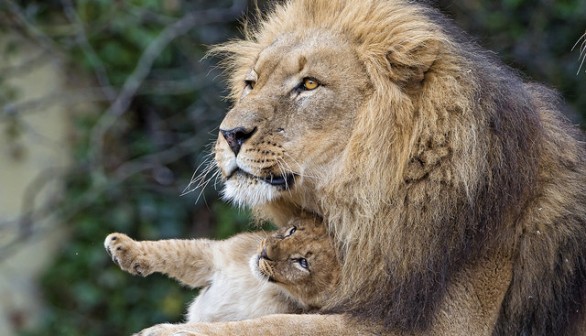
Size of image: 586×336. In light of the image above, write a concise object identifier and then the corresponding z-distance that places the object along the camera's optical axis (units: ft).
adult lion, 23.09
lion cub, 24.93
